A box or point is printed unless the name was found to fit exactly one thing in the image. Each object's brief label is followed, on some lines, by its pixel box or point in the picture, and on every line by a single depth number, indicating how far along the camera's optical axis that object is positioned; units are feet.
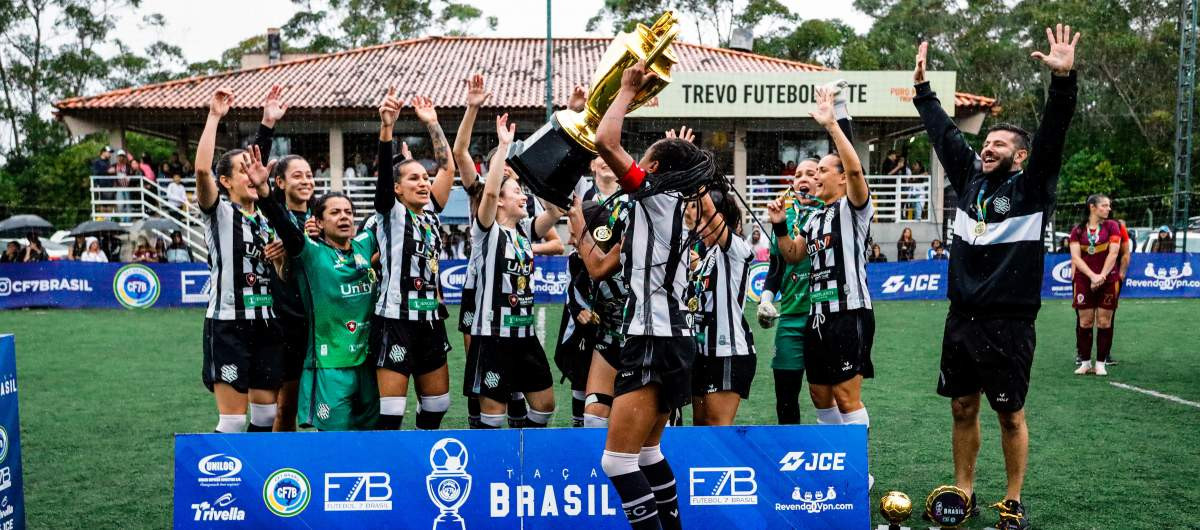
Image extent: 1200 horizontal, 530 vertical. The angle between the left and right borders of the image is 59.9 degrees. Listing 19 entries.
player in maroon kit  35.60
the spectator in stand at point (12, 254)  70.03
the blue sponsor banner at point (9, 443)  15.24
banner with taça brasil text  16.03
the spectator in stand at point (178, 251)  72.54
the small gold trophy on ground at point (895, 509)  15.84
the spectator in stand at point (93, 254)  70.59
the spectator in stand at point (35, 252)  69.41
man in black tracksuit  16.90
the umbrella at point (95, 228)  74.08
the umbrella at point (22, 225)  76.54
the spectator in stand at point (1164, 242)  73.36
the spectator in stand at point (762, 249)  64.84
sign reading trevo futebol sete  84.79
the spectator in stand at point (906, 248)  79.00
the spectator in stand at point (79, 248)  75.32
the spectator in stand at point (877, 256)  78.12
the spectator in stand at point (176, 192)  80.94
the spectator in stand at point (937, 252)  75.20
